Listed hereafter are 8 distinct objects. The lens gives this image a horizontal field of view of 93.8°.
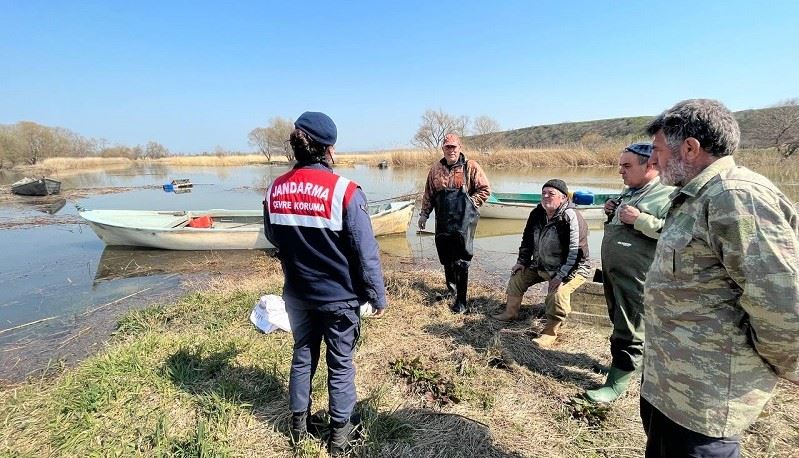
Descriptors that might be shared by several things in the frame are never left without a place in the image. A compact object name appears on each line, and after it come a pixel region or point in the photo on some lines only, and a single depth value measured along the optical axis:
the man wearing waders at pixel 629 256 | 2.65
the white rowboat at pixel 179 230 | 9.20
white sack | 4.01
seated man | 3.59
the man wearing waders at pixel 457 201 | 4.37
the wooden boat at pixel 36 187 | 19.94
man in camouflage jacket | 1.15
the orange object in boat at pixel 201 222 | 10.14
